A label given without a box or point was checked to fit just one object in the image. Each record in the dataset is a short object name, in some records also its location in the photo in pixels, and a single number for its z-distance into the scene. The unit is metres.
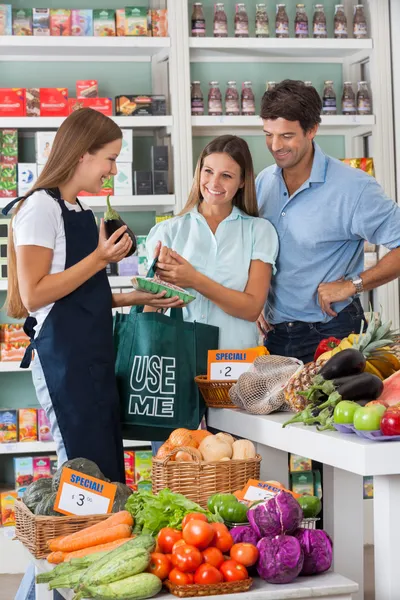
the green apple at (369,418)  1.89
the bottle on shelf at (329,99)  4.82
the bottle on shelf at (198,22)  4.66
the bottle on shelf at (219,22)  4.68
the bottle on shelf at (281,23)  4.76
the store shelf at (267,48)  4.65
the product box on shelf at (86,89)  4.58
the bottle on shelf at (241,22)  4.71
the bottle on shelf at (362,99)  4.83
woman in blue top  2.78
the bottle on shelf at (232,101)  4.70
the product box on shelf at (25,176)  4.47
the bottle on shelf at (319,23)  4.79
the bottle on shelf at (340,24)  4.83
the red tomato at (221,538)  1.72
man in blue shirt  2.93
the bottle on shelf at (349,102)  4.84
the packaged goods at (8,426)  4.48
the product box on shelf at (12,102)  4.46
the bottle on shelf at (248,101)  4.71
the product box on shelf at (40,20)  4.50
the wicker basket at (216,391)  2.62
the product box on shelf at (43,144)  4.45
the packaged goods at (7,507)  4.44
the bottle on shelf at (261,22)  4.75
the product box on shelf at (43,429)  4.48
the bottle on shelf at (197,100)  4.67
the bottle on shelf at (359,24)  4.82
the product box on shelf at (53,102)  4.50
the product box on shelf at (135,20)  4.55
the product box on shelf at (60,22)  4.52
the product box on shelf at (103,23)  4.56
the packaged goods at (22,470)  4.50
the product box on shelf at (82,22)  4.54
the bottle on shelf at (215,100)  4.68
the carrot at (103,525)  1.88
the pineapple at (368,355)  2.27
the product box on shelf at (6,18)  4.47
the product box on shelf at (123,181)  4.51
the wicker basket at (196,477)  2.18
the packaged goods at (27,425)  4.49
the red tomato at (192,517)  1.74
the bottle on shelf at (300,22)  4.78
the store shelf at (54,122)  4.44
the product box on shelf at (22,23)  4.50
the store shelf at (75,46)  4.47
